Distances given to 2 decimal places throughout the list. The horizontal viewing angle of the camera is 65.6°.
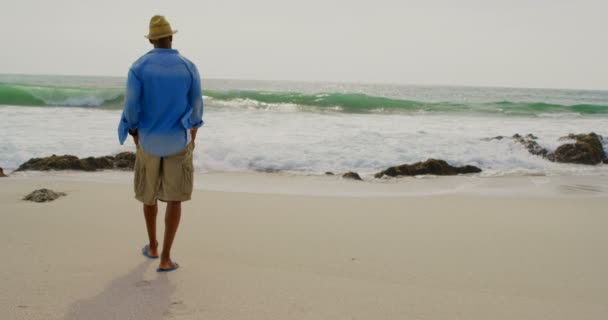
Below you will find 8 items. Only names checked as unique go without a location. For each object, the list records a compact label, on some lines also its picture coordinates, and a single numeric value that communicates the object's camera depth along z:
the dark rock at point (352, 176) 6.27
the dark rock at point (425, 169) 6.58
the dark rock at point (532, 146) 8.30
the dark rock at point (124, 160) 6.48
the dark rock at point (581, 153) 8.05
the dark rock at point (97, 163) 6.27
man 2.64
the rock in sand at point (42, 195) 4.37
